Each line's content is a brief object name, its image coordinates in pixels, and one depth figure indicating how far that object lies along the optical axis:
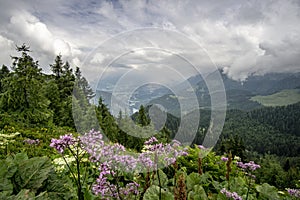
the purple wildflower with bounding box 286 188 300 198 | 3.49
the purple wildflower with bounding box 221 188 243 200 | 2.63
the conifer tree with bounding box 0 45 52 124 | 16.03
